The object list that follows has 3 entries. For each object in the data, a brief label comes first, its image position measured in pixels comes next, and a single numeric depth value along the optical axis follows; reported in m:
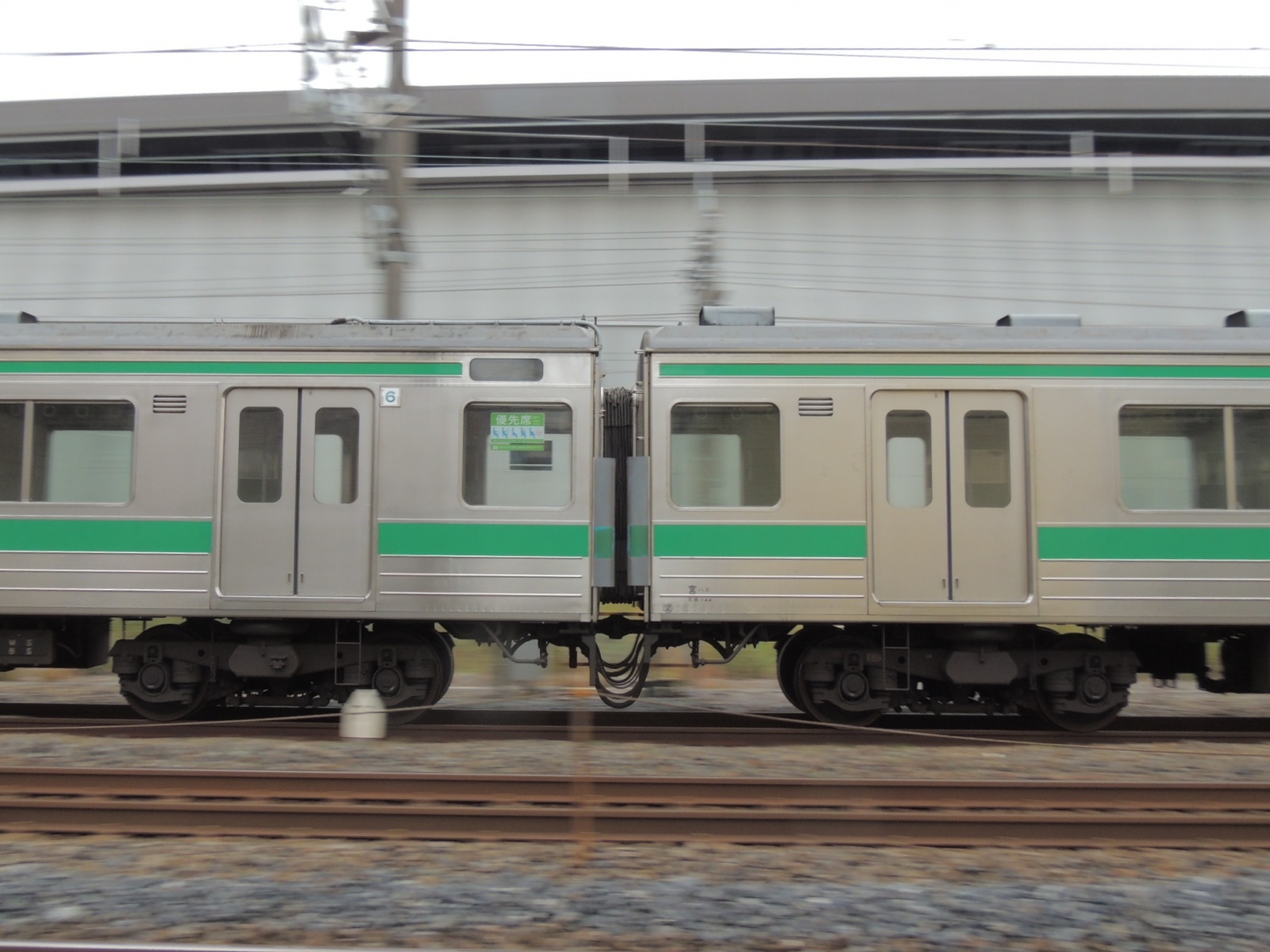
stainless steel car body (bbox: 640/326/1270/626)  7.53
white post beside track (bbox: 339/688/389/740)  7.57
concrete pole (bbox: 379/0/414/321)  9.06
